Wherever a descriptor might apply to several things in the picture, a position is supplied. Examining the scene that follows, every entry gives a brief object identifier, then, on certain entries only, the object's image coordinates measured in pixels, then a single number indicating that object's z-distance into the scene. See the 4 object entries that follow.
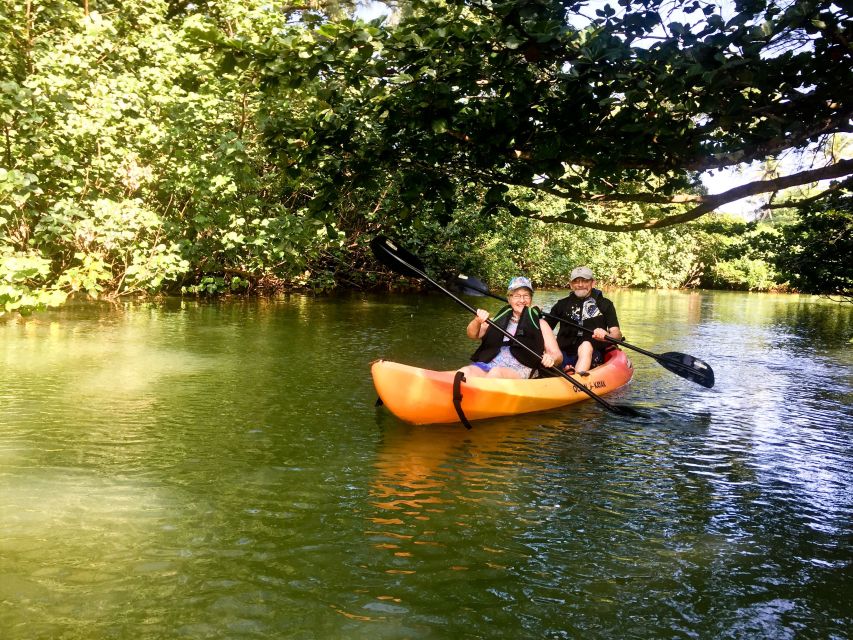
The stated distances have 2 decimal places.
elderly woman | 7.61
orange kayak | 6.57
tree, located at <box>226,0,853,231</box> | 4.50
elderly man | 8.66
